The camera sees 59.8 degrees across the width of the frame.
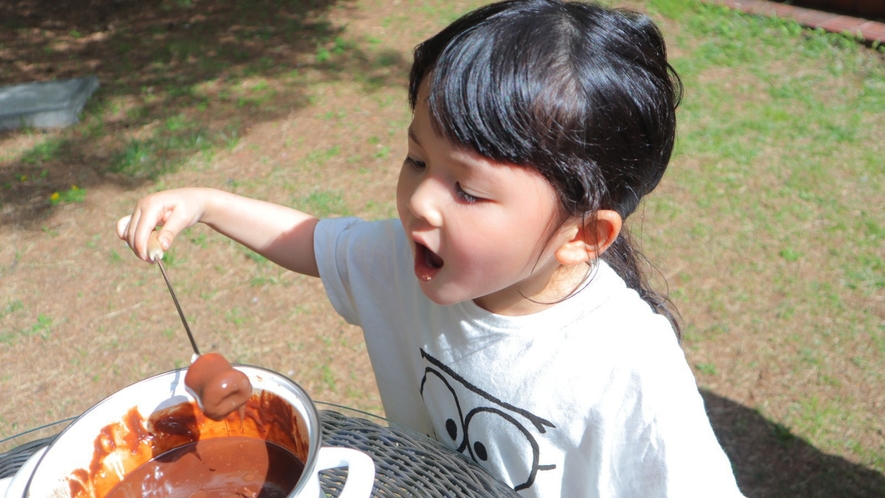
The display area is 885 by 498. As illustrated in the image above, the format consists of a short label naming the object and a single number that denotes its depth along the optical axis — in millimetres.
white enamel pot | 922
